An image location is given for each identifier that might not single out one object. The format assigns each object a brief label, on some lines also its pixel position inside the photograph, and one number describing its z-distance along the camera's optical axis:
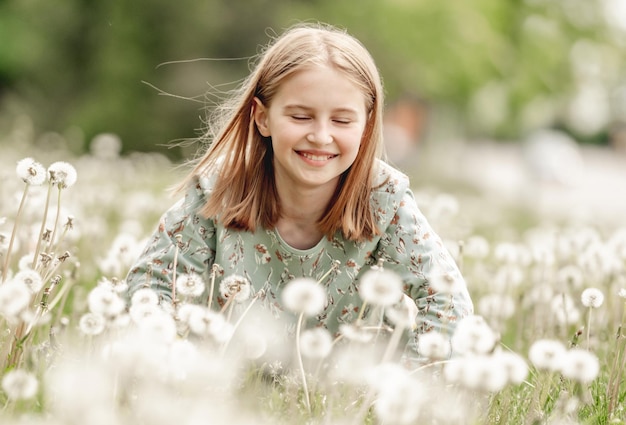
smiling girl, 6.94
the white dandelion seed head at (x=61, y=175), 5.71
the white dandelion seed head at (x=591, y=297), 5.87
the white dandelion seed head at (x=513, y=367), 4.14
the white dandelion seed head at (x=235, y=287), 5.70
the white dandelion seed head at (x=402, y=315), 4.54
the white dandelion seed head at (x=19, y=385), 3.88
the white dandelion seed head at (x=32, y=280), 5.20
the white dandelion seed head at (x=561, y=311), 7.57
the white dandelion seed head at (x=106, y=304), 4.55
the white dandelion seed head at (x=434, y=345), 4.50
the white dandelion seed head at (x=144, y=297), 5.05
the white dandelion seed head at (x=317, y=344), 4.51
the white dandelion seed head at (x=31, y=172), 5.71
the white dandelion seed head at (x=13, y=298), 4.50
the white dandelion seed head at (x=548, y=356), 4.56
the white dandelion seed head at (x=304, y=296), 4.40
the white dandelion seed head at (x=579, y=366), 4.50
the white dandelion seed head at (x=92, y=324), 4.98
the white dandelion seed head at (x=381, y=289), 4.39
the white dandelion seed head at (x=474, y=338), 4.46
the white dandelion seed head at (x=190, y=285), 5.37
